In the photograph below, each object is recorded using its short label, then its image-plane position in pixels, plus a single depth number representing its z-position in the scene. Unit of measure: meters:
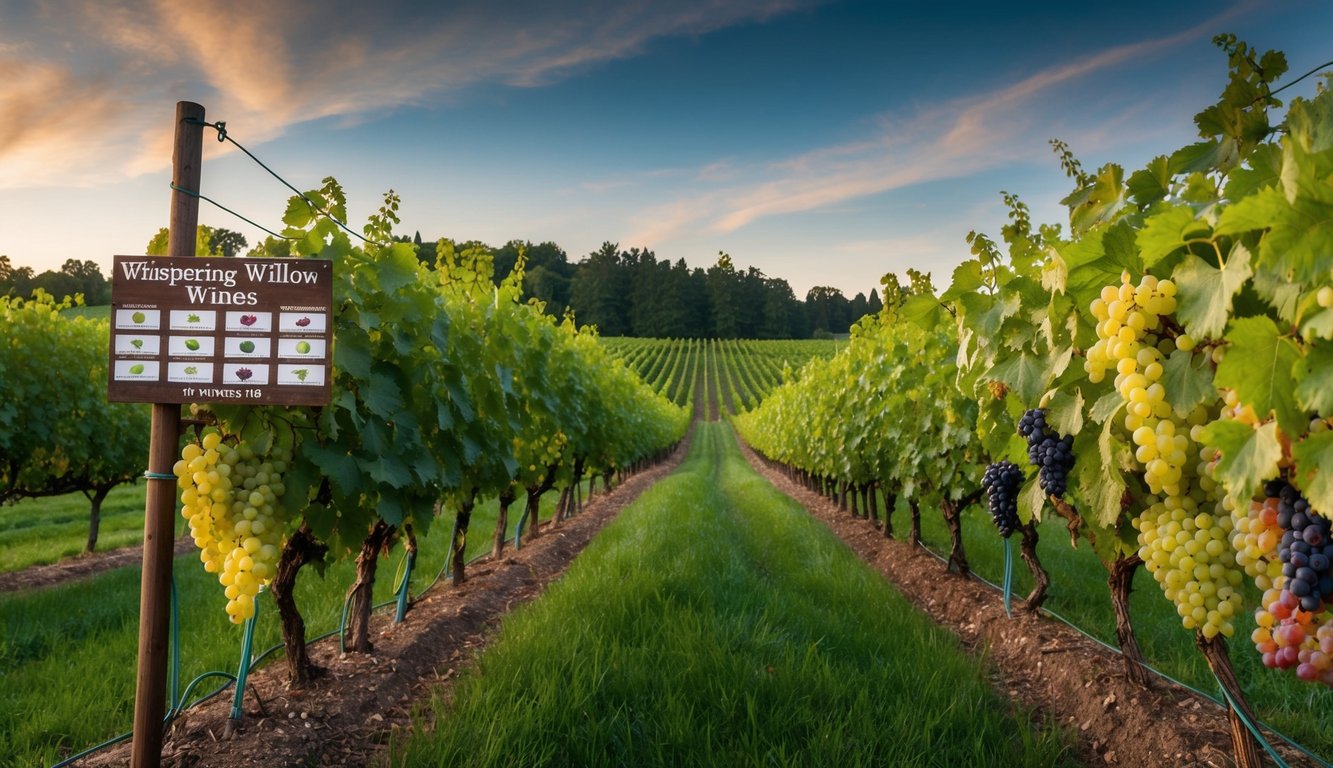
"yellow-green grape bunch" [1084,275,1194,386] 1.78
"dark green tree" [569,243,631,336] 105.75
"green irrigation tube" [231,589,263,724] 3.24
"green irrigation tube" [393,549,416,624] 5.27
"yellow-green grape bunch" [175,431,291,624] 2.62
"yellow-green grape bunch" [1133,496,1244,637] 2.03
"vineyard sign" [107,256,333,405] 2.50
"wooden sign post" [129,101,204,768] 2.56
